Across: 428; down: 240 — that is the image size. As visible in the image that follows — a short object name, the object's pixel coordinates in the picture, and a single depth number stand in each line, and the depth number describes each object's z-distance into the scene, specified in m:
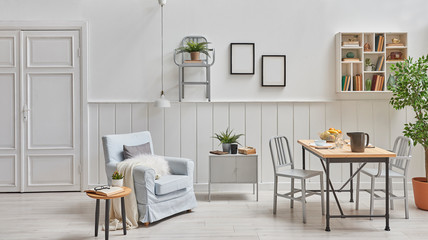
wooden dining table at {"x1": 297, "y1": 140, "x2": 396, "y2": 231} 3.68
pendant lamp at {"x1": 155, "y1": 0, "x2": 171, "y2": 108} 4.98
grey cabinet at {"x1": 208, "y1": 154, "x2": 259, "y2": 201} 4.88
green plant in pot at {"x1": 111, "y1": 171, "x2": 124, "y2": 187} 3.68
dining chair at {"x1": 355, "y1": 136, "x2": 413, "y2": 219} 4.09
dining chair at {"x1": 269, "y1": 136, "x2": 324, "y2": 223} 4.05
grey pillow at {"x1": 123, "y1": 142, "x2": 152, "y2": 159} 4.48
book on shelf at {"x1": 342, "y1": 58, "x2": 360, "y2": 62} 5.22
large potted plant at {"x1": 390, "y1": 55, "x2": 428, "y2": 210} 4.42
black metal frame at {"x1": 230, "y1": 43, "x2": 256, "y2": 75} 5.37
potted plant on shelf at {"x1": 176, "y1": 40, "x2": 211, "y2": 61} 5.11
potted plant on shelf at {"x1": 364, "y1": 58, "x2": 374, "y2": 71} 5.26
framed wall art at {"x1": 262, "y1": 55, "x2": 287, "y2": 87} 5.39
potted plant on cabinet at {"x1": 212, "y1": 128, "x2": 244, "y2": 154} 5.00
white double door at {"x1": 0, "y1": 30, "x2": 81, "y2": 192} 5.31
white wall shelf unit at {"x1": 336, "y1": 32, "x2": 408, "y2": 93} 5.21
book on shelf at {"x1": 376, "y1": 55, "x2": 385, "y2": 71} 5.22
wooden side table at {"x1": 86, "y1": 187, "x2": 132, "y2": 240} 3.42
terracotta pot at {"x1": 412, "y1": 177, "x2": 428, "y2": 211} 4.44
